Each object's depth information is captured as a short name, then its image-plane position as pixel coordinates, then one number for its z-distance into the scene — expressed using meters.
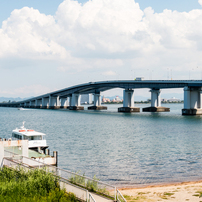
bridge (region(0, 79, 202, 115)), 137.00
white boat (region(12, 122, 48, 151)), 37.69
